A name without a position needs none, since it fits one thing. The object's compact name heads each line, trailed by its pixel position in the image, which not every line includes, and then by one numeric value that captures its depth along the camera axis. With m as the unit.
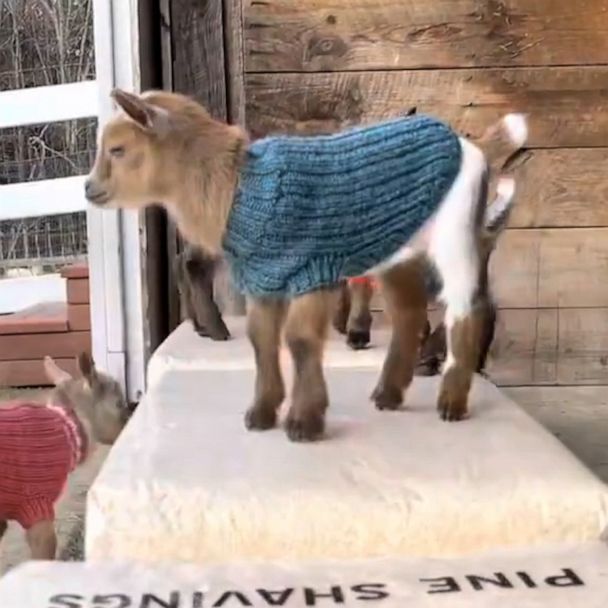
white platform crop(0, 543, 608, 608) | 0.61
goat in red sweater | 0.99
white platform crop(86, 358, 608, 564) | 0.70
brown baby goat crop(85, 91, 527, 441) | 0.81
